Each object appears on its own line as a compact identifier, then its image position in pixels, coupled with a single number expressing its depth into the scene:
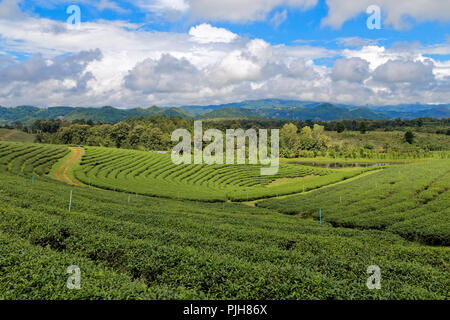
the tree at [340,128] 168.09
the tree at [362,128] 157.38
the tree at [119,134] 107.00
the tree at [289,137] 109.76
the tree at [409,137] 119.25
